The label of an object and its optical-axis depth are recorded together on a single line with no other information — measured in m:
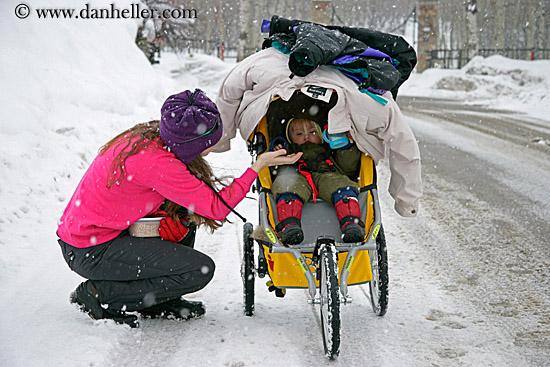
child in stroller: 3.26
